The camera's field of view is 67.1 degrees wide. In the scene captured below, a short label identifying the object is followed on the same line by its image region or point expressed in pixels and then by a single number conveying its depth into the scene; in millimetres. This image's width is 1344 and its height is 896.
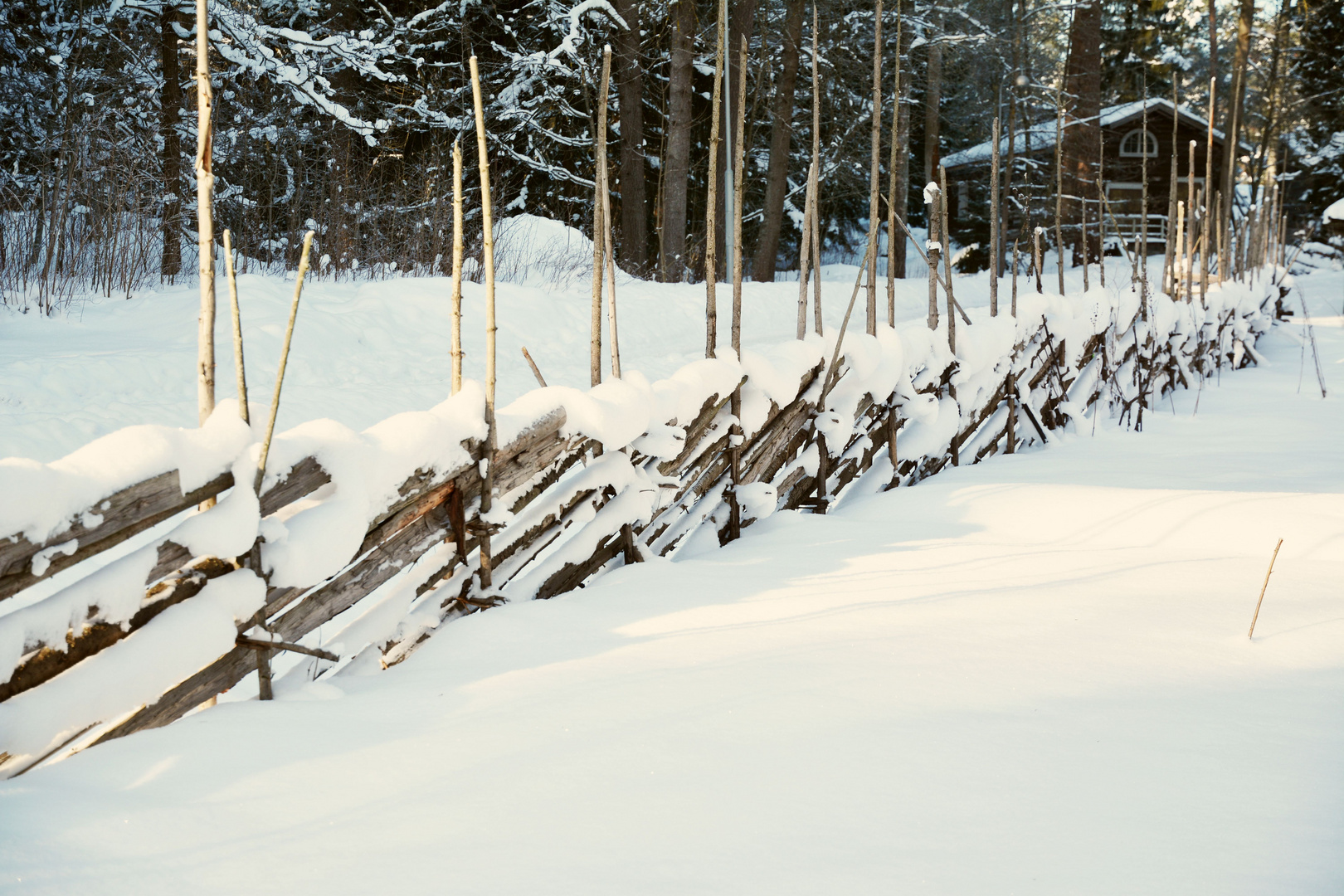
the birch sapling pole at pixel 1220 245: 10791
